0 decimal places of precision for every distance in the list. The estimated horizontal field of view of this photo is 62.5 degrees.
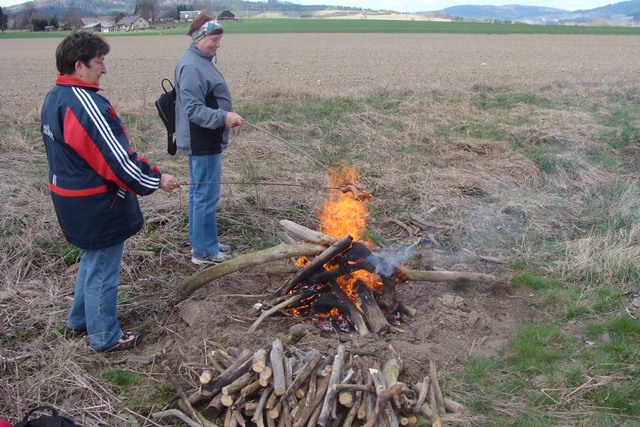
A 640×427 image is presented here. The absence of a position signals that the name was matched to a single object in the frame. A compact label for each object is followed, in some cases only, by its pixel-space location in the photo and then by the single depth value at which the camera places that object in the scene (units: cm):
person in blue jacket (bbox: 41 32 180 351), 327
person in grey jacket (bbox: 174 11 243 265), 464
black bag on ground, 267
